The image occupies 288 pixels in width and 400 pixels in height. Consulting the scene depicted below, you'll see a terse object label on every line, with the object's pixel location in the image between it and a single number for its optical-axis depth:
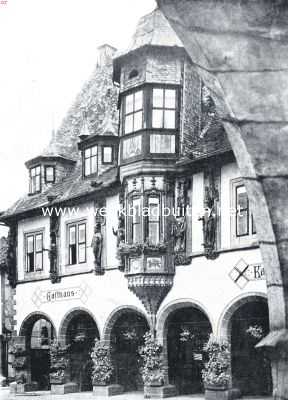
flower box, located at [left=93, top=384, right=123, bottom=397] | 19.36
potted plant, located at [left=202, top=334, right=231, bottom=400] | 16.44
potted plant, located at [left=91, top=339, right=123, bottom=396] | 19.44
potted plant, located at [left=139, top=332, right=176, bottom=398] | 17.94
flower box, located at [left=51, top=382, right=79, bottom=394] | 20.95
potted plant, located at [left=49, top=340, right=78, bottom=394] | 21.05
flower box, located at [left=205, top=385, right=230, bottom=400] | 16.39
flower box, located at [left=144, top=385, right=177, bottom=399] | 17.85
